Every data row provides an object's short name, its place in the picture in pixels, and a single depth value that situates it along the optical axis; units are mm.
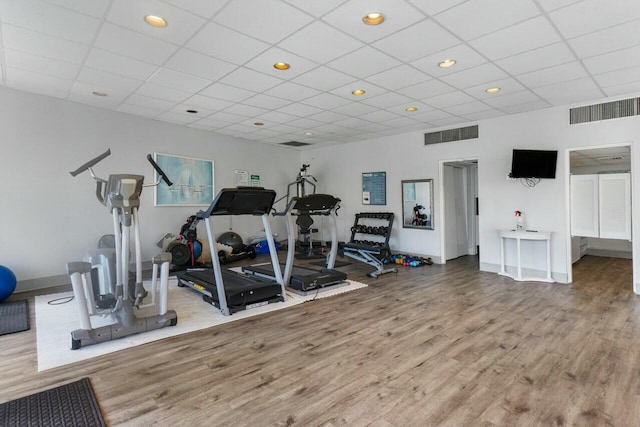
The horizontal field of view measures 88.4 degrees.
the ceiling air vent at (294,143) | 8664
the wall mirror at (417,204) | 7156
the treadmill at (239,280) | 3943
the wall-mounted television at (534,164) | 5312
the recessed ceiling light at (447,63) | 3746
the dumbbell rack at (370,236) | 6905
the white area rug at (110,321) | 2934
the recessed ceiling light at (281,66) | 3830
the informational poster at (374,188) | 7996
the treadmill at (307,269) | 4838
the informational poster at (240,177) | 8078
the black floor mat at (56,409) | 1987
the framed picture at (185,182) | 6711
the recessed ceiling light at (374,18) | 2834
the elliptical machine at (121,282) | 3045
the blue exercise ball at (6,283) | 4312
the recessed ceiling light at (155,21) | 2883
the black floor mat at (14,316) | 3498
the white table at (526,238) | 5335
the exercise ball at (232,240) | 7445
